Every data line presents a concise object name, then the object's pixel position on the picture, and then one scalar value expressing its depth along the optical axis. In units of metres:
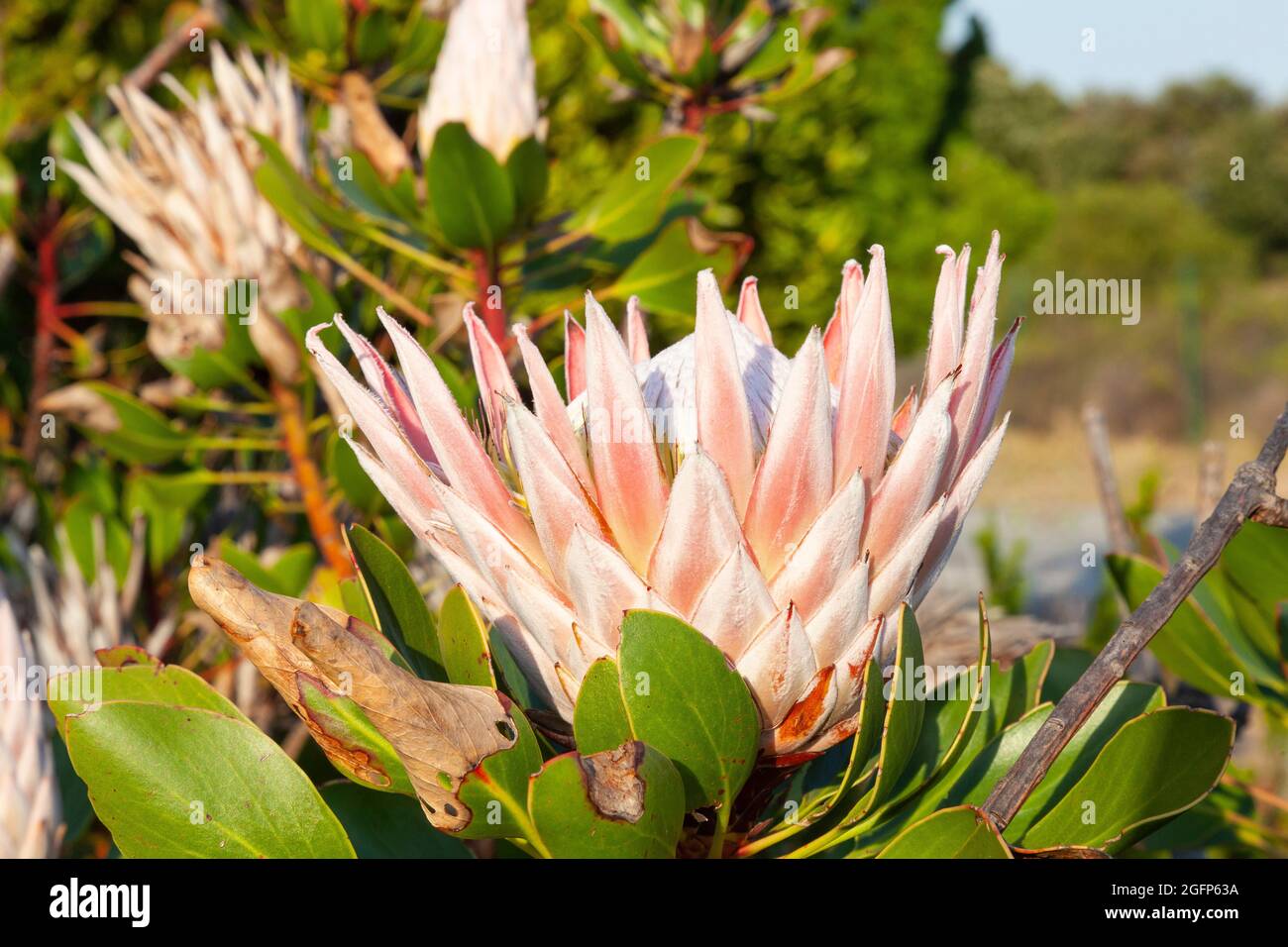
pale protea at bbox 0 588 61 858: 0.79
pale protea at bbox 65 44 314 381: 1.26
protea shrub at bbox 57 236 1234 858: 0.55
